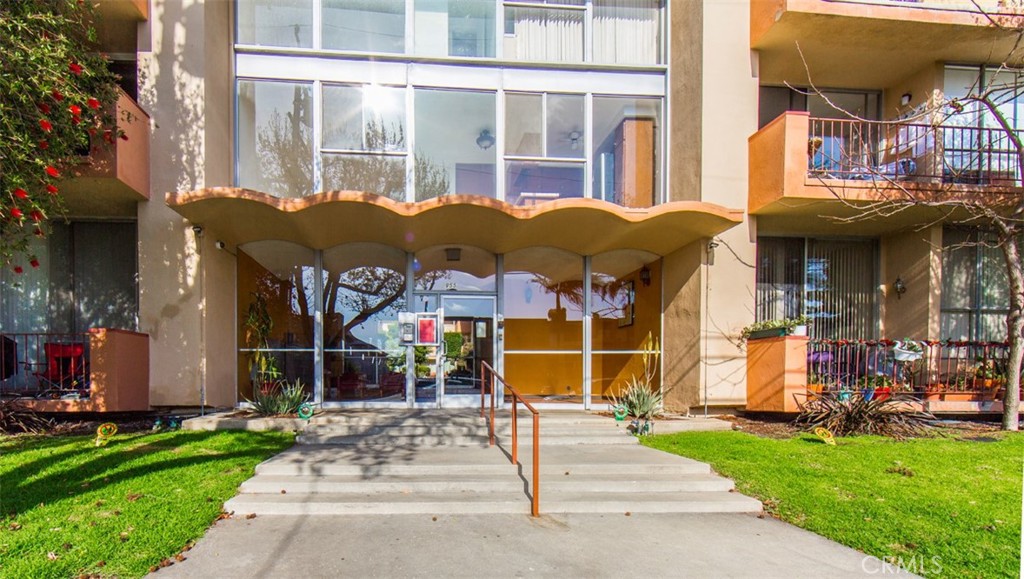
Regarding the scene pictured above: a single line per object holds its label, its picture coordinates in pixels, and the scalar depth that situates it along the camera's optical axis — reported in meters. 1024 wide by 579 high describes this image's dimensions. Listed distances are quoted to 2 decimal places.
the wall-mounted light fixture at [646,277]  10.03
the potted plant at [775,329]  7.86
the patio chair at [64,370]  7.82
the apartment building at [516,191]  8.27
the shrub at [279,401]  7.80
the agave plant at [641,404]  7.64
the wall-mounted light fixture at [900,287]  9.51
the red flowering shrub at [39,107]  5.30
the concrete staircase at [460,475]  4.88
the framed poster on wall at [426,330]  9.27
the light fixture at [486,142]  9.48
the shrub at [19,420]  6.97
